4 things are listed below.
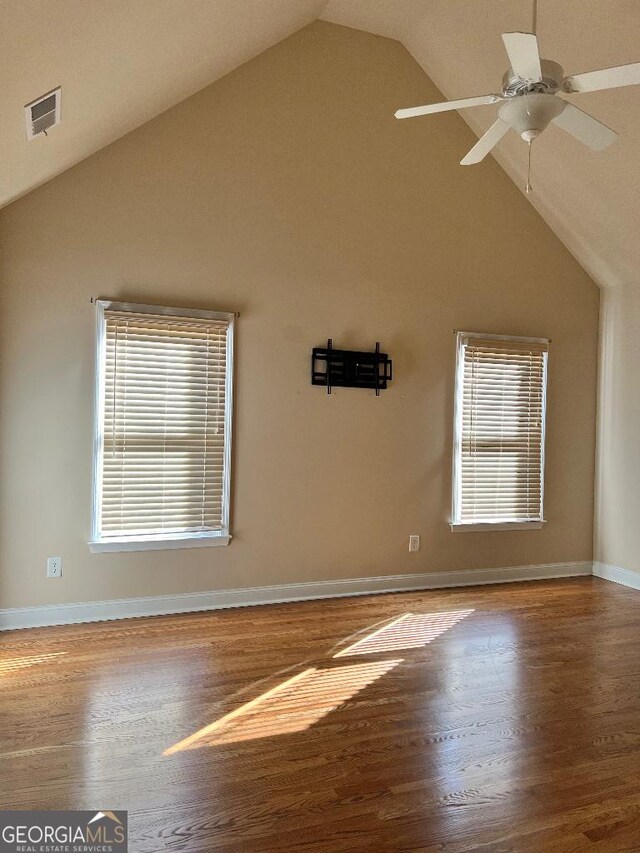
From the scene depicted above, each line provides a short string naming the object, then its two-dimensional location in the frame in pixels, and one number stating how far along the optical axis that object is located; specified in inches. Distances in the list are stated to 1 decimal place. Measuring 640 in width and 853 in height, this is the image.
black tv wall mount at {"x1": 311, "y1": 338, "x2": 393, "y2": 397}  185.0
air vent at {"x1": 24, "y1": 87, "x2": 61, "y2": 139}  108.9
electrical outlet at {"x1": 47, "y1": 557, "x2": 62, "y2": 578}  158.2
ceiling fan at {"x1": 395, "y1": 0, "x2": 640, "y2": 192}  91.8
